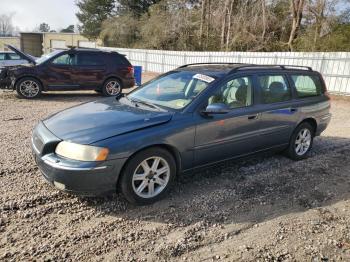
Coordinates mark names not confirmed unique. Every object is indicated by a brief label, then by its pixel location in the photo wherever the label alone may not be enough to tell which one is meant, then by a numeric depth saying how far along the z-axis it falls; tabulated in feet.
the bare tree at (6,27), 325.83
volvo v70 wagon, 11.28
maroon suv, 34.53
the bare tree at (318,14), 55.77
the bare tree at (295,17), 59.88
